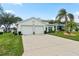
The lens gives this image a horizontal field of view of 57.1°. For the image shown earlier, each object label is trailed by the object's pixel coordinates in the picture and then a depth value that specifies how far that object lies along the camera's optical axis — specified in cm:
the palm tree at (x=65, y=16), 964
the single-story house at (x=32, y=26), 1039
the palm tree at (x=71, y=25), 917
